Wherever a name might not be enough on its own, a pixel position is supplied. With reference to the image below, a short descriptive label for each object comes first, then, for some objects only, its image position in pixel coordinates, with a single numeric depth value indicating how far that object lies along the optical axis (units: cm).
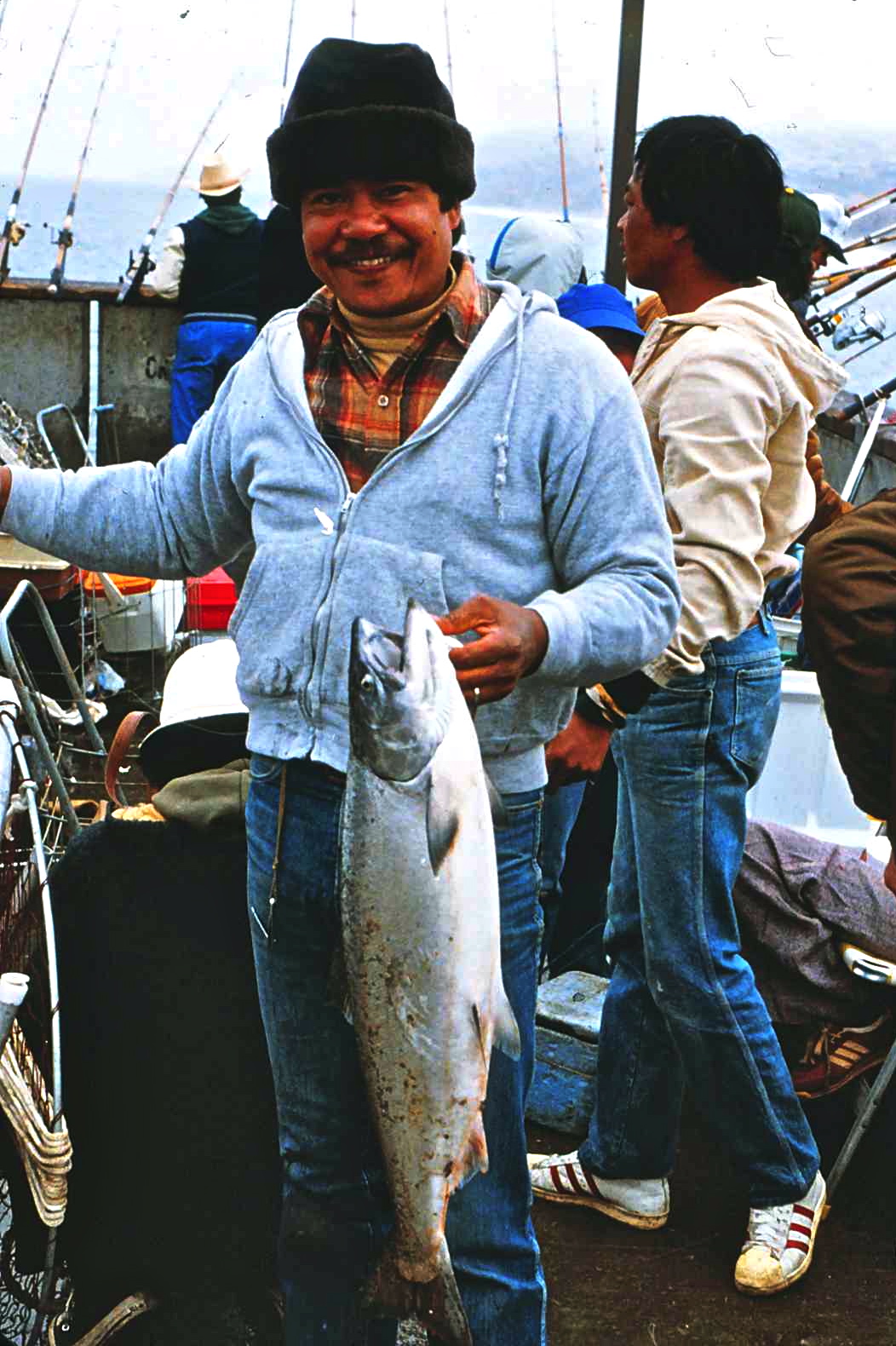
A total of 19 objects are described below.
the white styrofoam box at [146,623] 631
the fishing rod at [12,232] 910
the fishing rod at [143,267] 915
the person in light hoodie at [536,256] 477
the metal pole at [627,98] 599
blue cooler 376
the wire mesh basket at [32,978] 255
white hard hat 289
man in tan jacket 273
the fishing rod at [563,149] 853
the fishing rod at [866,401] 674
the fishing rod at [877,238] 756
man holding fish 202
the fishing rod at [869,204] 846
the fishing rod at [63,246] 918
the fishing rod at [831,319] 685
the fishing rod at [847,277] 720
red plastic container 570
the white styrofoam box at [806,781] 447
